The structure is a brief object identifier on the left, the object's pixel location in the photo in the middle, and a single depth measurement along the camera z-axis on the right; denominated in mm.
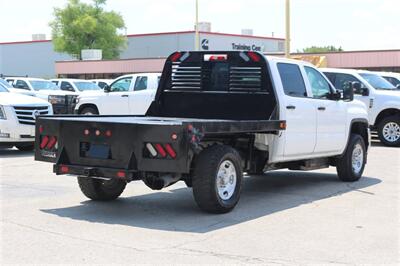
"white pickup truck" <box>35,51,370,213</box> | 7672
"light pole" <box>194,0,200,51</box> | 40350
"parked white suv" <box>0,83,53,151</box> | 14648
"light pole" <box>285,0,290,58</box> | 26609
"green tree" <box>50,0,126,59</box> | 75375
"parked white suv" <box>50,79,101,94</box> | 29047
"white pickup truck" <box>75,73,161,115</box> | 19234
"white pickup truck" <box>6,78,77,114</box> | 23172
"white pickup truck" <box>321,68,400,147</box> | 17703
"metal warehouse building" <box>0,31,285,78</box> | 55375
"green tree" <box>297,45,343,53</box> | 112938
